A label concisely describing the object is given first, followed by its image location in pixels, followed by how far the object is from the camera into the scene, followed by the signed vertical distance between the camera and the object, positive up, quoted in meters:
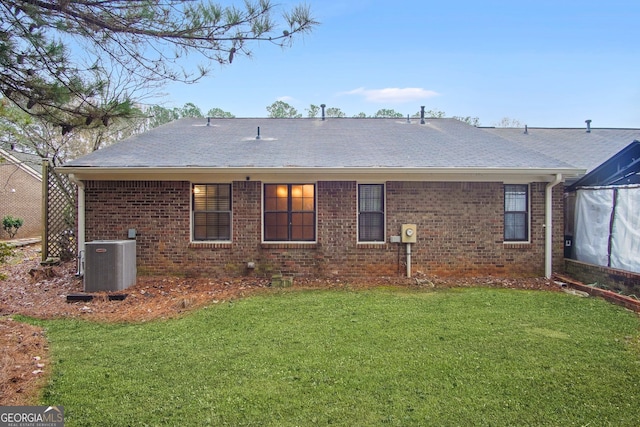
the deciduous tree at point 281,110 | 37.94 +11.31
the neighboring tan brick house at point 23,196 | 20.33 +0.99
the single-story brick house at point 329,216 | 7.97 -0.09
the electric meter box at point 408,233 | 8.00 -0.48
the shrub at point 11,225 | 19.06 -0.73
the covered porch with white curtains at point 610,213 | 6.81 -0.02
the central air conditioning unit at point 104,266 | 6.92 -1.09
